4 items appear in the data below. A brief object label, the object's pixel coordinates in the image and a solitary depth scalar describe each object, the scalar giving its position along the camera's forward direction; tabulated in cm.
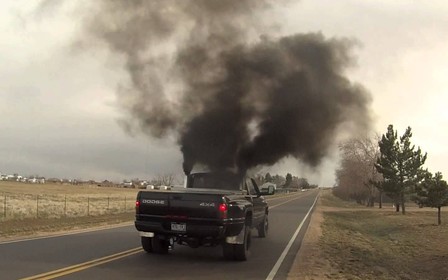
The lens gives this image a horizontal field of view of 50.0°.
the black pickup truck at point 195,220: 948
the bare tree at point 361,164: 5659
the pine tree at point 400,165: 3931
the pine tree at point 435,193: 2928
